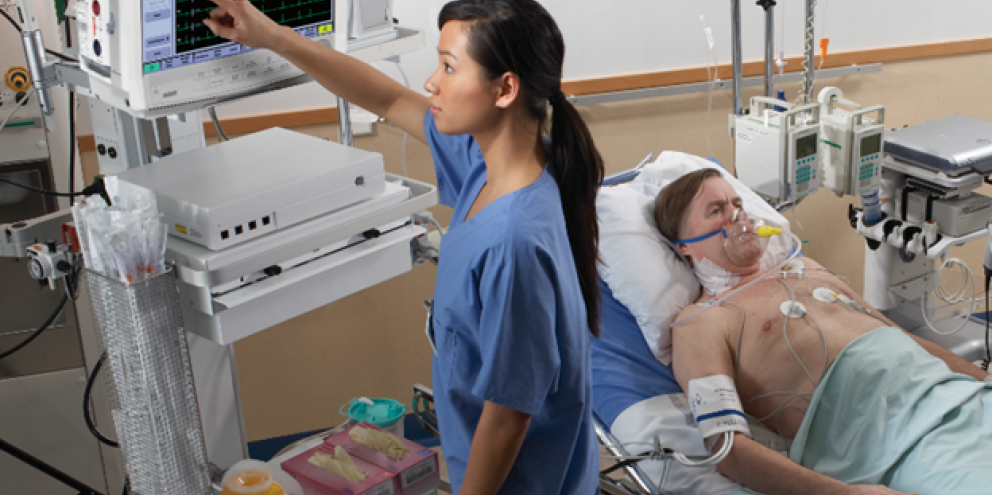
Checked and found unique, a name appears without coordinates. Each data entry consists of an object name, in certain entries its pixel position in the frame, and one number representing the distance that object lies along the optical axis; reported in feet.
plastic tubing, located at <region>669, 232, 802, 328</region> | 7.30
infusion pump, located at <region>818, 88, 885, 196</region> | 7.69
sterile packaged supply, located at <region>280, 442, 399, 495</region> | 5.05
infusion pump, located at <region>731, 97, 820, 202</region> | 7.66
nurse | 4.03
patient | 6.09
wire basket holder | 4.24
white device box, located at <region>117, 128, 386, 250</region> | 4.36
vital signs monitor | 4.34
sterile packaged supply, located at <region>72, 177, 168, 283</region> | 4.11
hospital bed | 6.35
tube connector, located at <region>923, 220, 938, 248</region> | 7.89
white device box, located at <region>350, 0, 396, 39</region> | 5.85
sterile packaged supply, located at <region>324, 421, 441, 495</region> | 5.21
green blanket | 5.96
